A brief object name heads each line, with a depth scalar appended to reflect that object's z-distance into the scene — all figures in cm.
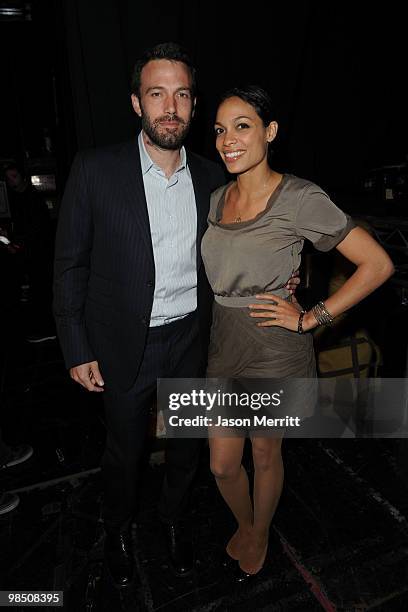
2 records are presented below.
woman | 154
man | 162
